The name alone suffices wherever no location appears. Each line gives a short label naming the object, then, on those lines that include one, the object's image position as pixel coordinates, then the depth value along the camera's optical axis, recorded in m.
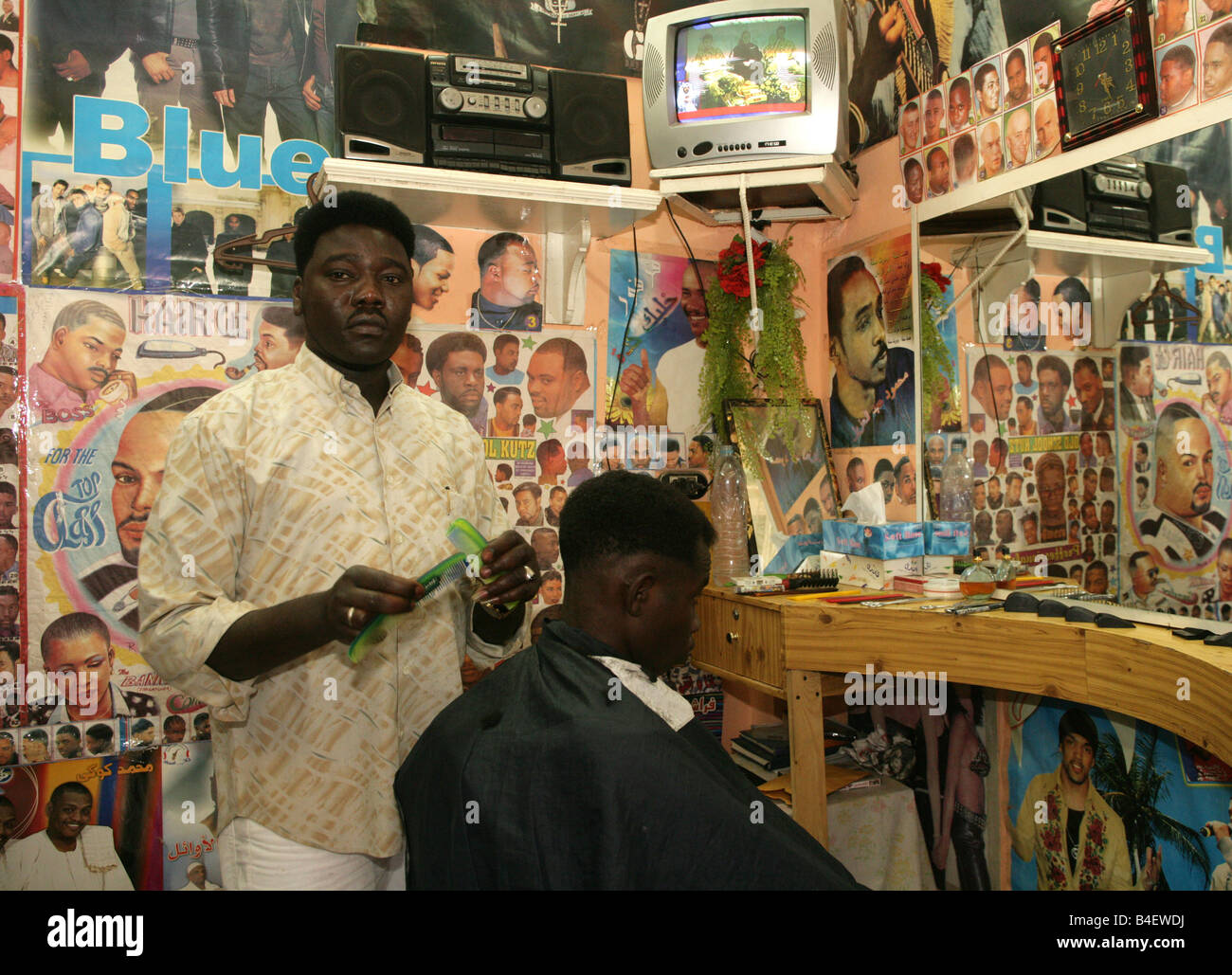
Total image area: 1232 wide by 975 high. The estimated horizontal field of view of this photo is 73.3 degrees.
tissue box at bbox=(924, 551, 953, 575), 2.16
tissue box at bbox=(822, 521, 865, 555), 2.24
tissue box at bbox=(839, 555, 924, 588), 2.13
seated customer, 1.09
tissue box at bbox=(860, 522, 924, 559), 2.13
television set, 2.24
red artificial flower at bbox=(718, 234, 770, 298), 2.62
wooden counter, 1.37
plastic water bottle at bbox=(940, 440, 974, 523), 2.21
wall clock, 1.72
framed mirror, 2.54
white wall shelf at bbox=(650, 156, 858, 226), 2.29
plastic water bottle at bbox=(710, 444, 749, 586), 2.45
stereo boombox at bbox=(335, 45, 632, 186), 2.04
